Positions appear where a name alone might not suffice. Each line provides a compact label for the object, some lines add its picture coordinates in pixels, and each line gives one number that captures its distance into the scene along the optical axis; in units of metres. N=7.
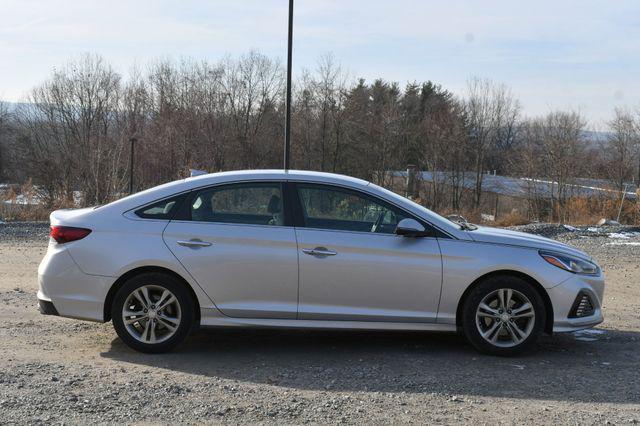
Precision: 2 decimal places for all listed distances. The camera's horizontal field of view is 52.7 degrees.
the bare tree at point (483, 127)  53.22
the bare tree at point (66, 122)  39.19
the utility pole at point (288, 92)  15.84
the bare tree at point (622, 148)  48.03
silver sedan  5.50
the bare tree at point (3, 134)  51.31
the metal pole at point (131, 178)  23.47
